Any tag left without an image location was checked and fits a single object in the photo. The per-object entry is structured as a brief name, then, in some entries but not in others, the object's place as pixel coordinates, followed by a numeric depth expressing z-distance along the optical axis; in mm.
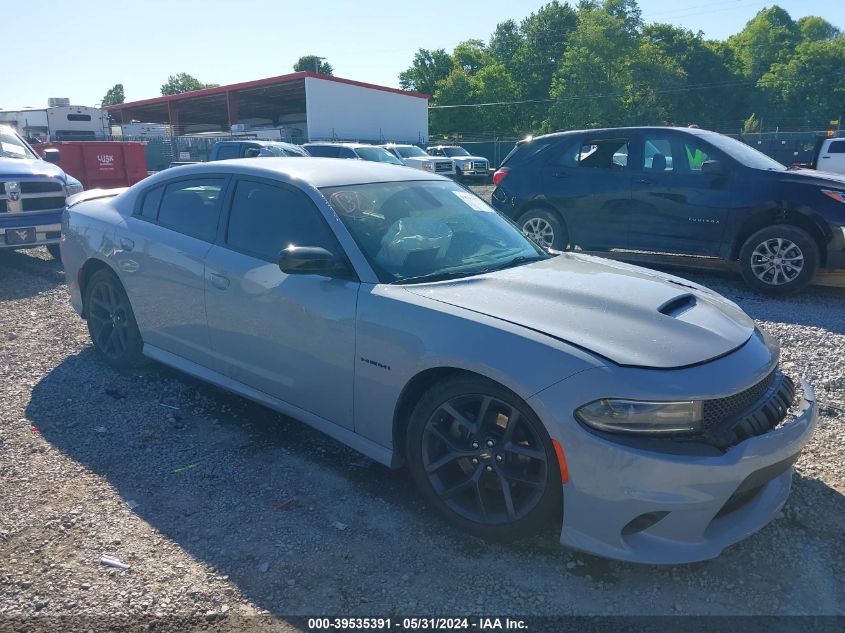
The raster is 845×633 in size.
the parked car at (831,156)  15969
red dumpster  13969
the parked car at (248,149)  16016
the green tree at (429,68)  80375
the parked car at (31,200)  8547
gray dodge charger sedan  2584
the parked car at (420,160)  24270
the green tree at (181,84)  121688
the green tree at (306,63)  93500
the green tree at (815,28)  92188
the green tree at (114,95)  131375
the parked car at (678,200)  7117
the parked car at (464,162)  28578
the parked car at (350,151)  20234
